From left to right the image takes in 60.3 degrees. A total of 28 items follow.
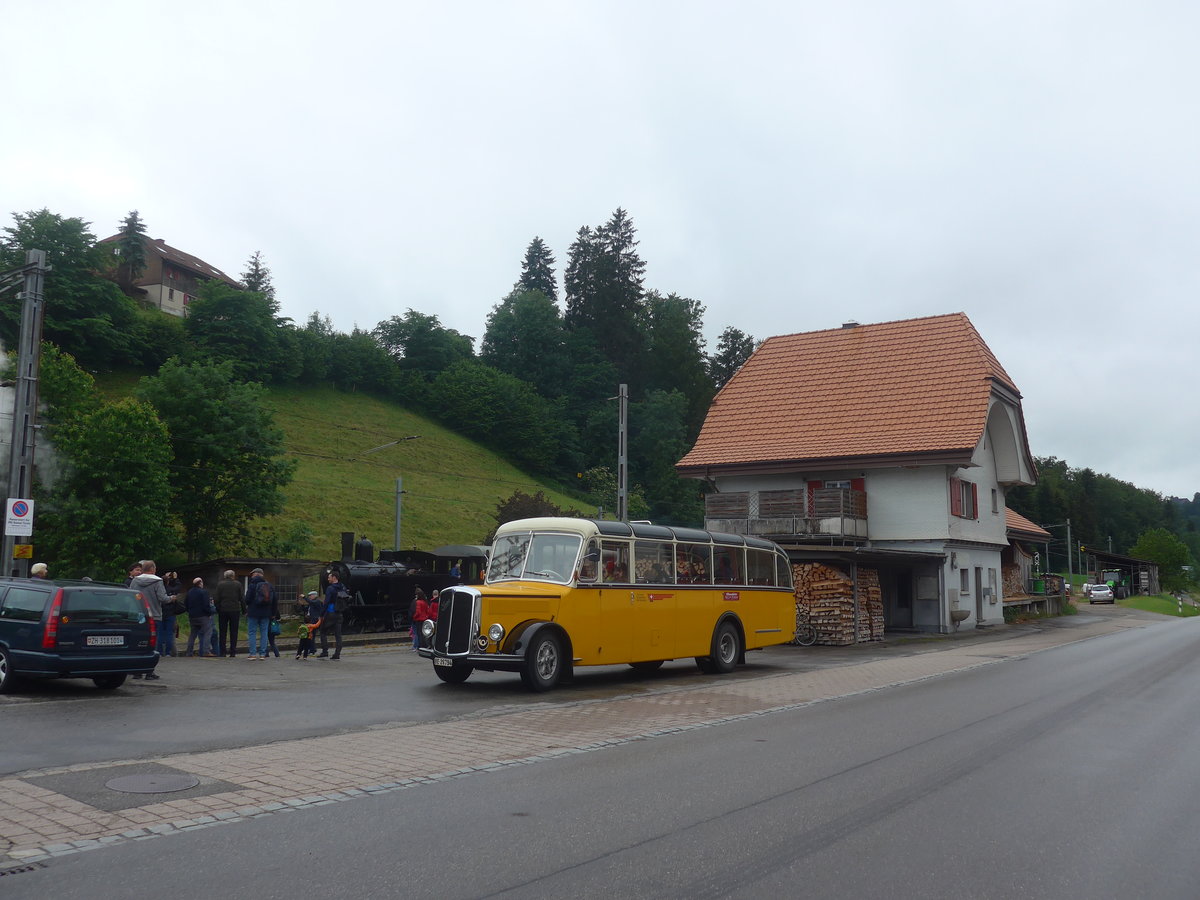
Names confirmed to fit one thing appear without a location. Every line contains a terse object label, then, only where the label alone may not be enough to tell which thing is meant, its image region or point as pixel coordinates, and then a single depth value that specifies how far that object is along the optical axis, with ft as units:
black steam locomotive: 104.63
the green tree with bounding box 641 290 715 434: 324.60
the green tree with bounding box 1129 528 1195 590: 357.00
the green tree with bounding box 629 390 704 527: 274.98
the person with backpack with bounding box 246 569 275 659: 69.56
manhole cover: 25.98
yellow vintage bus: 50.47
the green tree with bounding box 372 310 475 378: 339.16
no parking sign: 63.72
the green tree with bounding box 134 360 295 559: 157.17
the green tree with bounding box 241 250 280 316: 369.30
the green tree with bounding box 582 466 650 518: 231.91
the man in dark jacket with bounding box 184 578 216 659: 67.05
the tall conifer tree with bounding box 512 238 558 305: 419.95
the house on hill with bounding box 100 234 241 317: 305.94
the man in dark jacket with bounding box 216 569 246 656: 69.77
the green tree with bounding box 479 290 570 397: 343.46
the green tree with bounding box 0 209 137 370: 216.13
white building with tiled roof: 111.65
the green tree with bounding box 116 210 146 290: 294.66
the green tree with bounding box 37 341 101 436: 147.02
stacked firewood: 93.71
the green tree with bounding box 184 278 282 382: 249.96
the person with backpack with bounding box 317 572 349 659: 72.06
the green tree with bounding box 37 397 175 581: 130.72
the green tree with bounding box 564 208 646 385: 346.54
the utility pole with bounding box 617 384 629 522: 98.58
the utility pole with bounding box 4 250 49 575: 66.44
